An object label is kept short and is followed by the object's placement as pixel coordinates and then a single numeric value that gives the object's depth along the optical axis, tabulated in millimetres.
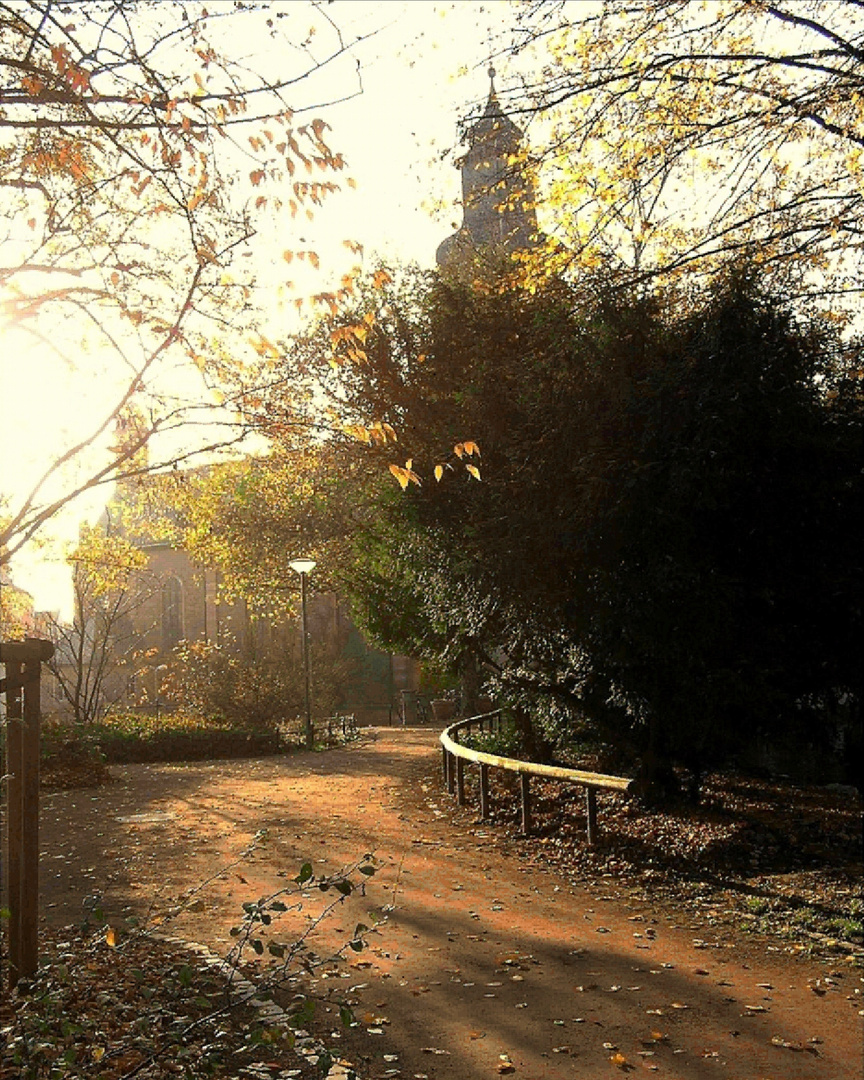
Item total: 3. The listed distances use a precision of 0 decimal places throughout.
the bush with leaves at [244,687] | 27484
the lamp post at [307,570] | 24547
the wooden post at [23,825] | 5598
